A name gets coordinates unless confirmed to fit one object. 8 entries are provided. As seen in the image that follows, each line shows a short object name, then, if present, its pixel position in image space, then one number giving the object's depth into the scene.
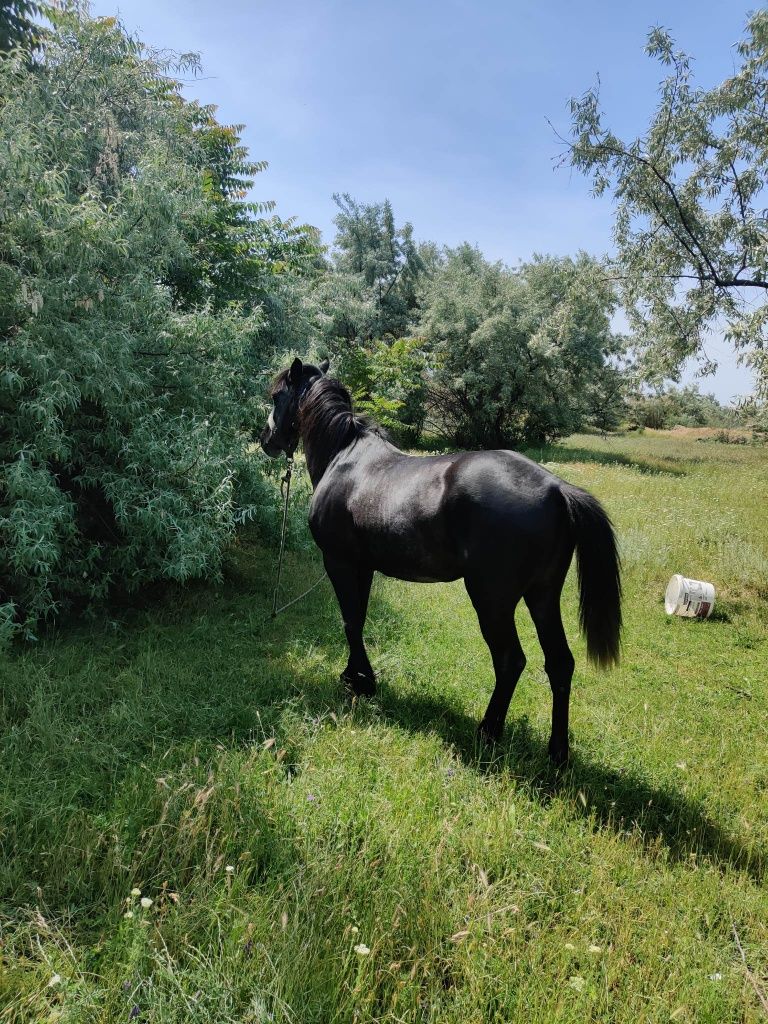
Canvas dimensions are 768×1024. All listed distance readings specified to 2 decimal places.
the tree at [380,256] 31.20
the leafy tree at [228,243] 7.45
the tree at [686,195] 9.57
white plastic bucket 5.86
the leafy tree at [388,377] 13.75
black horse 2.99
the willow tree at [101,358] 4.22
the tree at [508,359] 22.00
